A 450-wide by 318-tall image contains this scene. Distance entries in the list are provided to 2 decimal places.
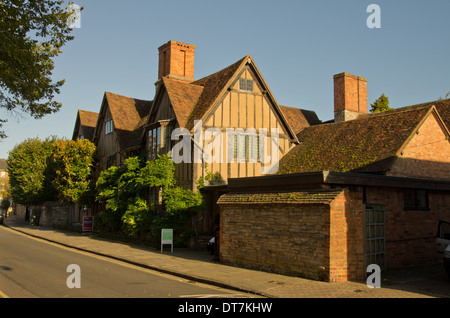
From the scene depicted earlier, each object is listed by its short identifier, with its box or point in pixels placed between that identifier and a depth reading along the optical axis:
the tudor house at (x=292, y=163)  12.20
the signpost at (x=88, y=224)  29.98
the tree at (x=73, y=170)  31.16
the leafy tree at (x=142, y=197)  21.27
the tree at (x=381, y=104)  43.62
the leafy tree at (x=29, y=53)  14.34
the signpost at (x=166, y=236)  19.98
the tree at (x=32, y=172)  42.09
